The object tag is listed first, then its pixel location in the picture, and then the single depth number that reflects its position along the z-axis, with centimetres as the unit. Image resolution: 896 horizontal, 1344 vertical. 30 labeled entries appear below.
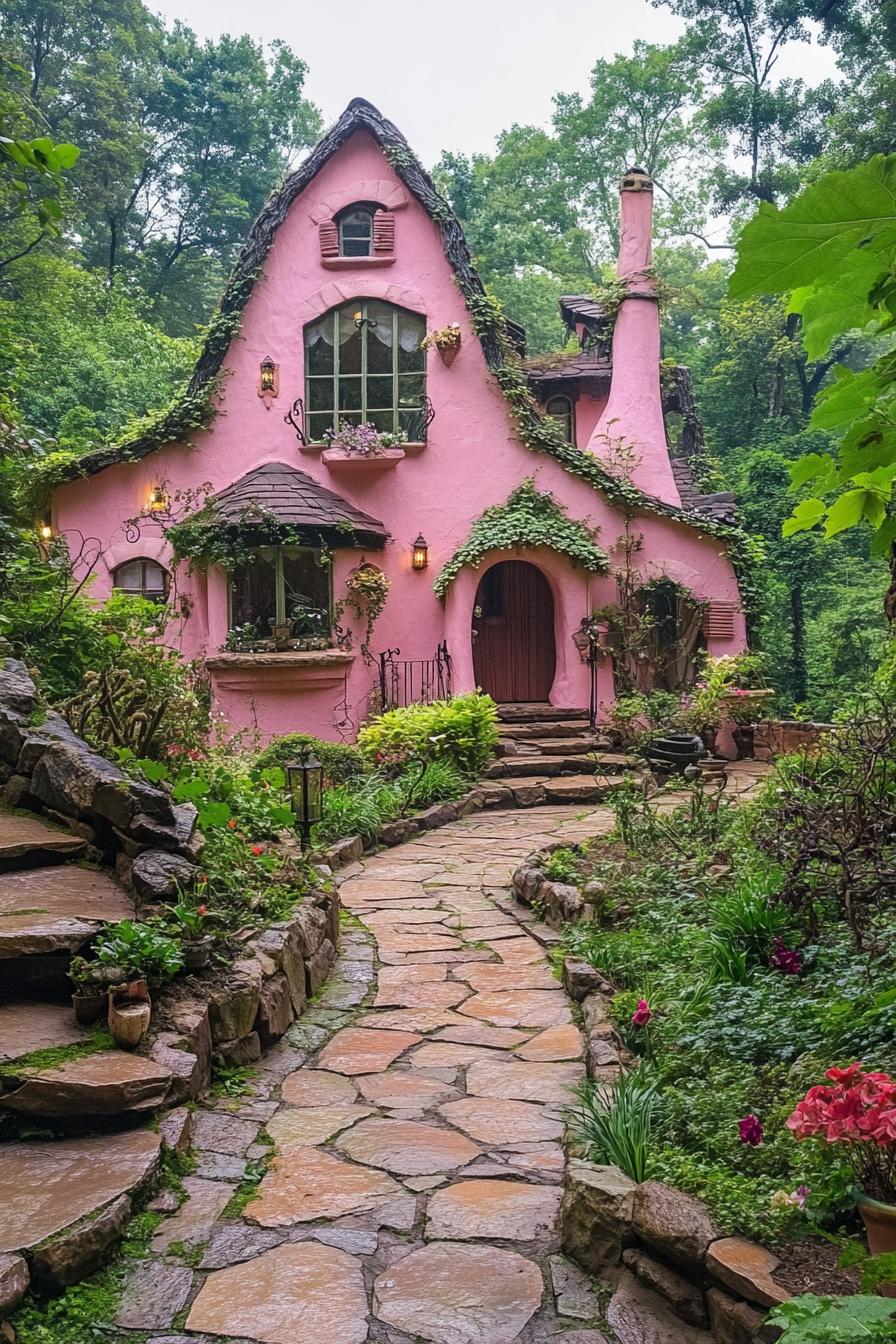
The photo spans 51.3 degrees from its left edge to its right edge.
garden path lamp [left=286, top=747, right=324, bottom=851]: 584
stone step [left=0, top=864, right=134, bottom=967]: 341
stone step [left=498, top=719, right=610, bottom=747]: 1162
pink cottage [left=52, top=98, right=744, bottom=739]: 1220
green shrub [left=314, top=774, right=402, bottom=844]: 768
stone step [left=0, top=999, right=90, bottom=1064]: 307
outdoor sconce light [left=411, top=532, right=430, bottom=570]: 1247
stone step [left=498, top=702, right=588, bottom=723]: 1212
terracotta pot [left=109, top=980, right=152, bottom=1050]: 321
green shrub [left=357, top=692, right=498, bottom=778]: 987
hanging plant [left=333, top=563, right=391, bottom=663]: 1190
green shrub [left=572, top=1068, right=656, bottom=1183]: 275
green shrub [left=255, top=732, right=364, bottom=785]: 930
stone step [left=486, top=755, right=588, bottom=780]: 1062
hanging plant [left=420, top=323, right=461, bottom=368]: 1245
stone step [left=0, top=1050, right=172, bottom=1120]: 286
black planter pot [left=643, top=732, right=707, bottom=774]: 1078
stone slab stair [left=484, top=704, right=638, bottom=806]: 1002
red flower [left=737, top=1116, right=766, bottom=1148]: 254
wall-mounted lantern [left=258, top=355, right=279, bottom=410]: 1254
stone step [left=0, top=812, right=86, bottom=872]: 421
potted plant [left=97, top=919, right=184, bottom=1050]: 322
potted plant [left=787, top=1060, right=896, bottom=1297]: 199
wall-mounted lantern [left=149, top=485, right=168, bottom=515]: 1216
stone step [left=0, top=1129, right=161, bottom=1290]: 234
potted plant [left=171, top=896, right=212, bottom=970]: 379
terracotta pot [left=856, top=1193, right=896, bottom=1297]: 198
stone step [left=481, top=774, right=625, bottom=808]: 989
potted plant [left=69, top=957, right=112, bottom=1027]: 332
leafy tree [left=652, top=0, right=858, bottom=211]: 2002
